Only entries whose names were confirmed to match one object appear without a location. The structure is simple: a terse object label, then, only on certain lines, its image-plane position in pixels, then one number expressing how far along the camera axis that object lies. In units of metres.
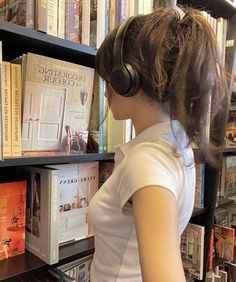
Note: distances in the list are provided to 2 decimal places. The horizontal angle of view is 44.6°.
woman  0.47
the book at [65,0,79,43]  0.83
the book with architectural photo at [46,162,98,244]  0.92
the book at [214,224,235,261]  1.57
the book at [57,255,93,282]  1.01
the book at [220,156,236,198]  1.61
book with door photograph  0.78
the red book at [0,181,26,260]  0.80
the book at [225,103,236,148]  1.59
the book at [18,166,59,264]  0.79
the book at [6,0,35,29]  0.72
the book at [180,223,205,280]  1.32
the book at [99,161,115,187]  1.03
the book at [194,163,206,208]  1.34
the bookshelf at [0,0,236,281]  0.71
